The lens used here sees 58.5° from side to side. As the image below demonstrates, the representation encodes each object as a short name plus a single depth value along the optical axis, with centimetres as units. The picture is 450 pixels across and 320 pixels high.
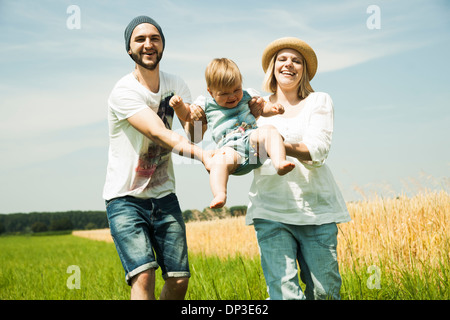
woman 272
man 286
